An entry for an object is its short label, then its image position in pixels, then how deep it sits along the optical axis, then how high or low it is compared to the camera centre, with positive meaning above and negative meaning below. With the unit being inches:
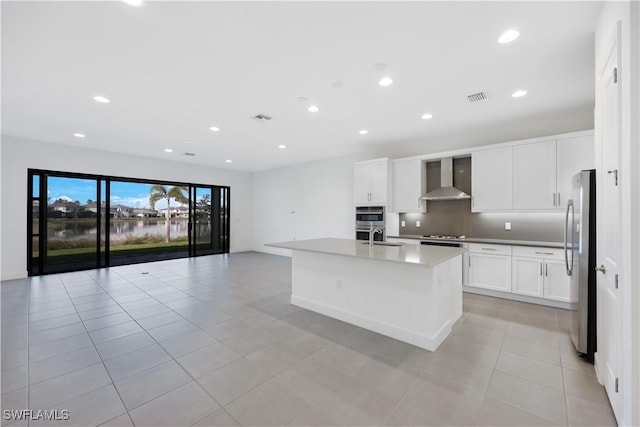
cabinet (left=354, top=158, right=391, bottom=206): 219.1 +27.3
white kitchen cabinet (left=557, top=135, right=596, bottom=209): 145.8 +30.3
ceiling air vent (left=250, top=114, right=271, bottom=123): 161.2 +59.7
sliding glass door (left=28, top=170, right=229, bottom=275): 226.4 -6.0
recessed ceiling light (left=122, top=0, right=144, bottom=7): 74.1 +59.2
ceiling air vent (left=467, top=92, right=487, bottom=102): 132.3 +59.1
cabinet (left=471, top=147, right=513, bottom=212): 169.9 +22.5
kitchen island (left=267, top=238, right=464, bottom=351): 106.2 -33.6
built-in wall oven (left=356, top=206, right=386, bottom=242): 221.9 -5.1
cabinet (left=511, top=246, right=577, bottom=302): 146.4 -33.9
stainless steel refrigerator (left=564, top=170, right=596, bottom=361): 92.0 -17.3
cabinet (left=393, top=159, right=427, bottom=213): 207.8 +23.2
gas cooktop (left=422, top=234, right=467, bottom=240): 192.9 -16.6
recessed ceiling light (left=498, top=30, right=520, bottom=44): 86.7 +58.8
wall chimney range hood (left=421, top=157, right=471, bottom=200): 188.2 +19.3
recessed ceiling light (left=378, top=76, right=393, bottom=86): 116.3 +59.1
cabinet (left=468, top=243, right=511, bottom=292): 162.1 -33.0
